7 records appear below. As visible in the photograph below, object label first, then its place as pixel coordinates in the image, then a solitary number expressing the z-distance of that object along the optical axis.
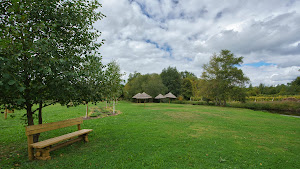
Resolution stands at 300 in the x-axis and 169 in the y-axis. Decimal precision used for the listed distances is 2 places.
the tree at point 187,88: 53.19
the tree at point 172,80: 54.47
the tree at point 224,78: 32.44
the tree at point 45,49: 3.58
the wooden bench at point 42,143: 4.54
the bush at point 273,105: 27.88
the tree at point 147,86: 46.03
